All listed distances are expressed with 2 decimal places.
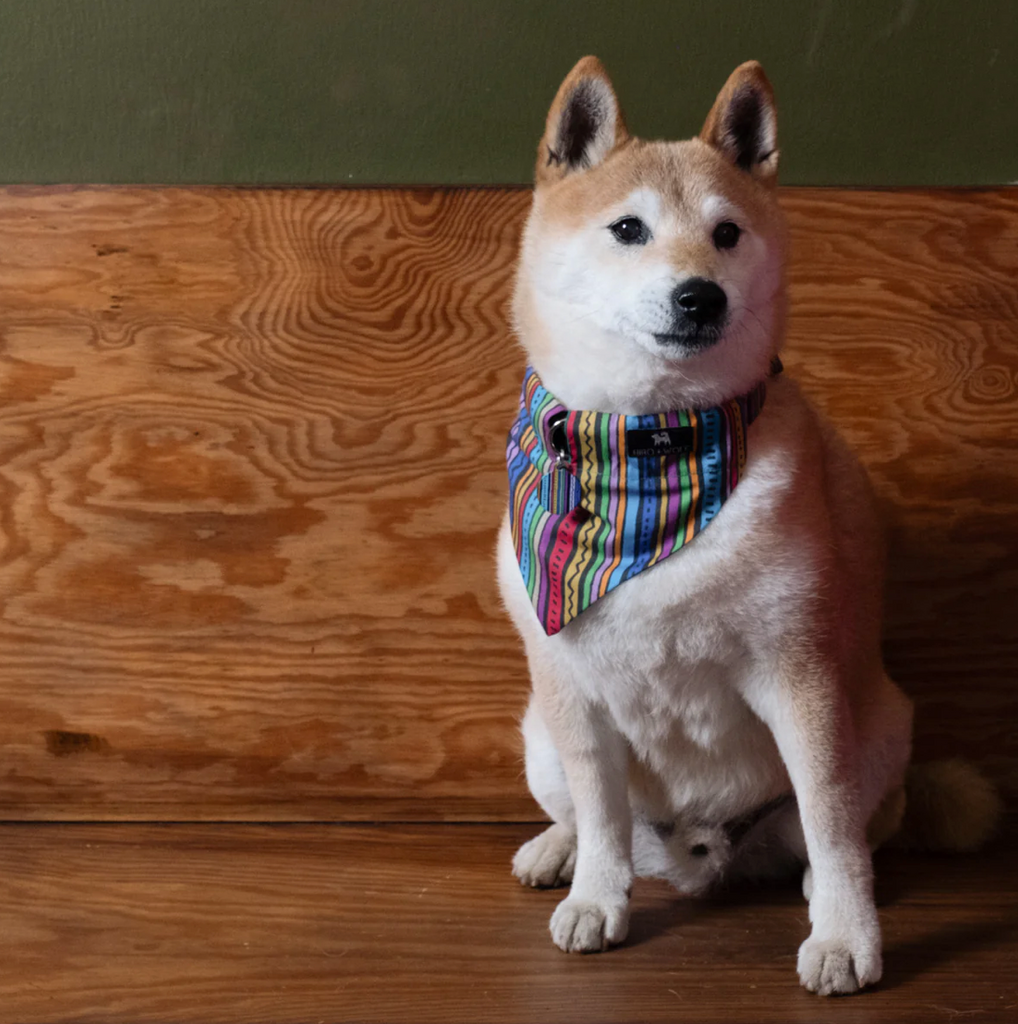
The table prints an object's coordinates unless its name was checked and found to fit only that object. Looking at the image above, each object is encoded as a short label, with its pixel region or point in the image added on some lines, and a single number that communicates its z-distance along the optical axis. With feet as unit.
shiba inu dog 3.81
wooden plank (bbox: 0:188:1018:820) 5.40
